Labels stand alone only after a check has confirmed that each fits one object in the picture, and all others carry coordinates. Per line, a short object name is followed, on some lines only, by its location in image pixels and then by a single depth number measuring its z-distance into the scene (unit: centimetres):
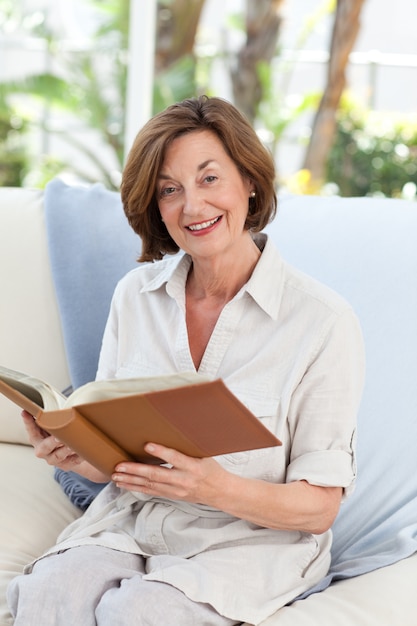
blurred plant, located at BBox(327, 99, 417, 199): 1148
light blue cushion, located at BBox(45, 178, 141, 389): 317
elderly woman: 212
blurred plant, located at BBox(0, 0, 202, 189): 985
